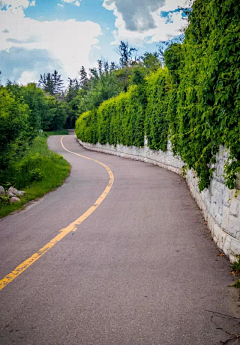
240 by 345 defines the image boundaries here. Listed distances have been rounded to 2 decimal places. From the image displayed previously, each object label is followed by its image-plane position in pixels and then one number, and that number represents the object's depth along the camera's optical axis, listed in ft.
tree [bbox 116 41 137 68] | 274.77
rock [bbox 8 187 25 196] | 34.09
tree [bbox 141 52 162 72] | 179.19
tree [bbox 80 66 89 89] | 477.28
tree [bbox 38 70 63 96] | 534.37
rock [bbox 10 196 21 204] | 31.22
